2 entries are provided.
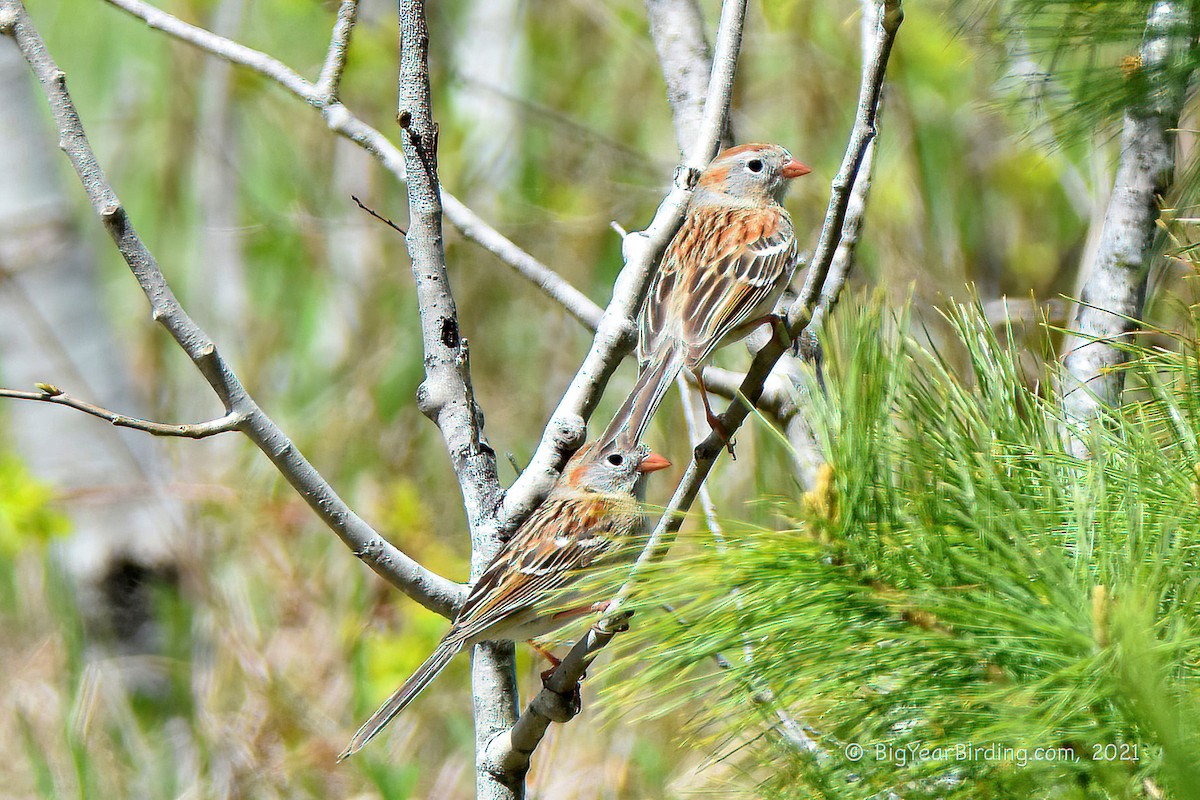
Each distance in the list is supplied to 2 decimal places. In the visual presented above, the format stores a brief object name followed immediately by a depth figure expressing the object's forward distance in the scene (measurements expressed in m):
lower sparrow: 4.68
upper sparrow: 5.00
